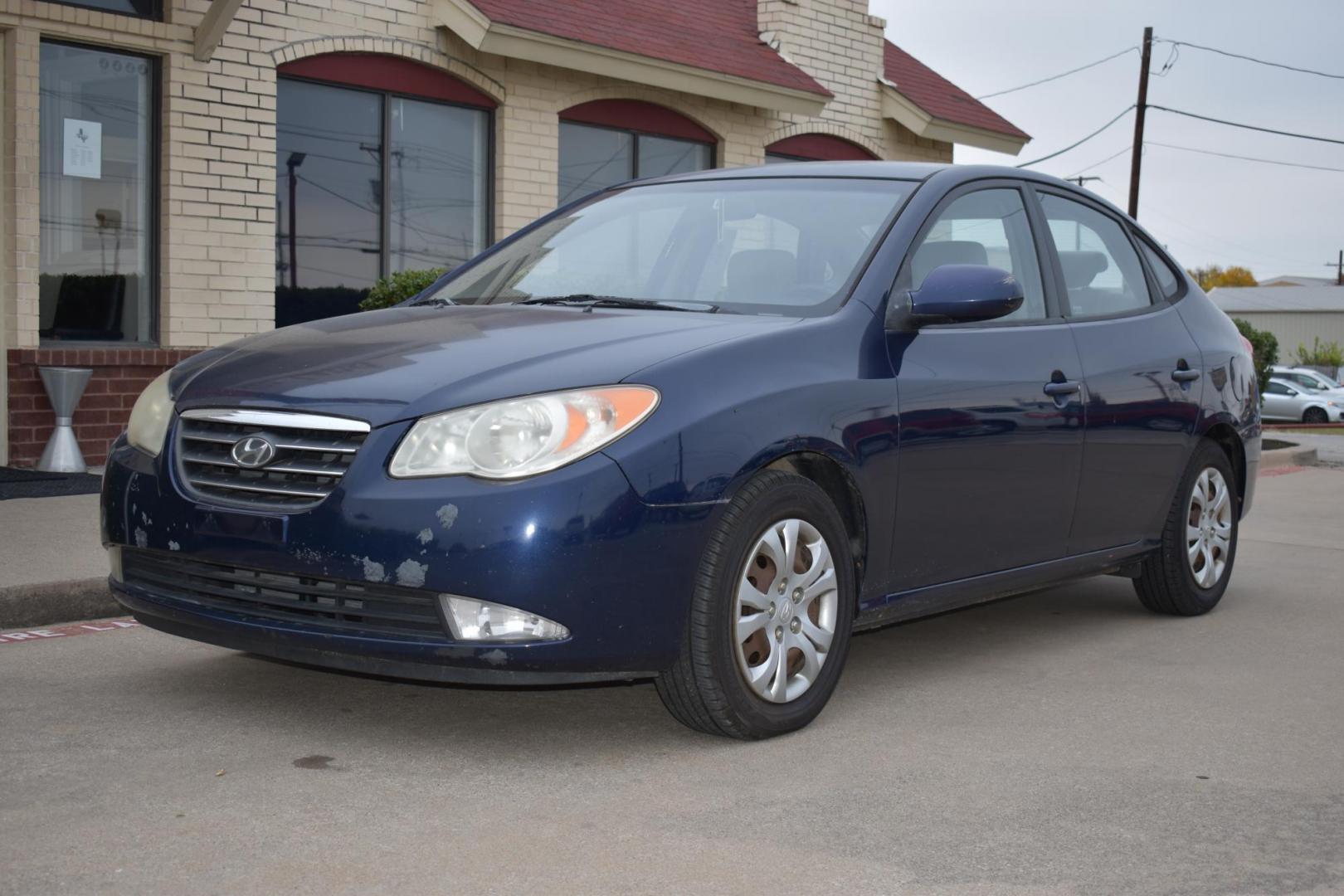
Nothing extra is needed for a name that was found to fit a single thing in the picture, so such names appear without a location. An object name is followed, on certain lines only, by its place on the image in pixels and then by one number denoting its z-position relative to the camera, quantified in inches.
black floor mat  363.3
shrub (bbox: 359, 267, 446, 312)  441.1
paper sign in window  418.9
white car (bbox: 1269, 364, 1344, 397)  1718.8
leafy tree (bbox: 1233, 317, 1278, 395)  1023.0
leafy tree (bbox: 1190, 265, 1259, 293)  5575.8
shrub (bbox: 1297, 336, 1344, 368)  2458.2
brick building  414.0
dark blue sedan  166.4
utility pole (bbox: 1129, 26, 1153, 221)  1488.7
